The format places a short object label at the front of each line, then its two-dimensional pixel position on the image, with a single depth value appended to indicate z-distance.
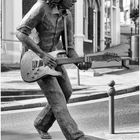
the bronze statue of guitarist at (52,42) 5.85
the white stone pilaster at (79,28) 32.37
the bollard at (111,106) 8.69
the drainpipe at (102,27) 41.62
